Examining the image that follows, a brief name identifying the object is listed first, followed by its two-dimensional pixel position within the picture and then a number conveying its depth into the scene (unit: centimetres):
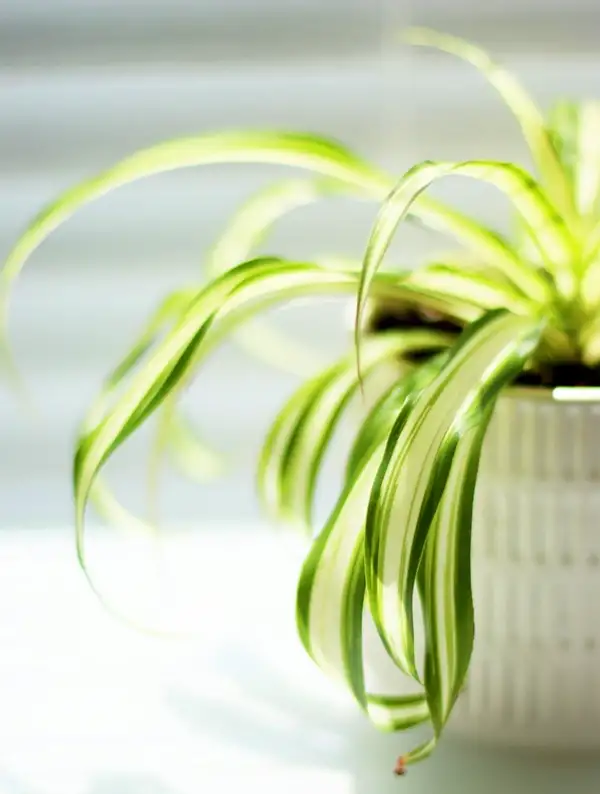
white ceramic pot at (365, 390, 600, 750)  66
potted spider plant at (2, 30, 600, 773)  63
